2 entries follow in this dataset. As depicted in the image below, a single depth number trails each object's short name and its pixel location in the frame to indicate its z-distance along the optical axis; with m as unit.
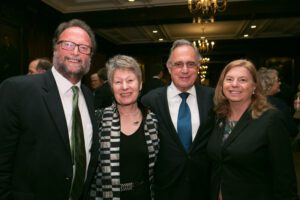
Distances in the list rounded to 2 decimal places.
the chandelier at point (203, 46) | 10.04
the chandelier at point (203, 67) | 12.69
